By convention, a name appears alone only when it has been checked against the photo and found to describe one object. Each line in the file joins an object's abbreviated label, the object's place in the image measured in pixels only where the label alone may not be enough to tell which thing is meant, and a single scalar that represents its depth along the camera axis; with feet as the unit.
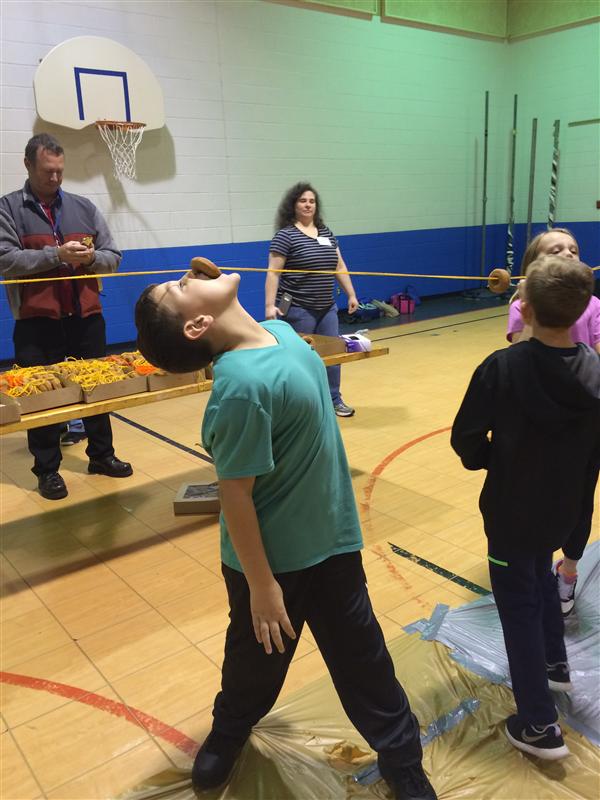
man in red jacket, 10.91
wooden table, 8.19
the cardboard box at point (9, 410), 7.91
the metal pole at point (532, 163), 32.40
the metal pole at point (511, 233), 34.42
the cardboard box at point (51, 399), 8.42
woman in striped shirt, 13.52
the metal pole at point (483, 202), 32.96
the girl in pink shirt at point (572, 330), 6.72
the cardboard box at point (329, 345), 11.29
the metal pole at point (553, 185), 32.91
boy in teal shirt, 4.08
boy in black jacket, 4.91
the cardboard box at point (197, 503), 10.69
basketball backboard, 19.72
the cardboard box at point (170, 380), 9.46
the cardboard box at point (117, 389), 8.95
